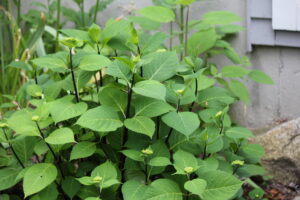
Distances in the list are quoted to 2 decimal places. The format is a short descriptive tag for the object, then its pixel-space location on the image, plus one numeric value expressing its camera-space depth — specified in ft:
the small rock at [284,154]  9.31
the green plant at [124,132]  7.28
